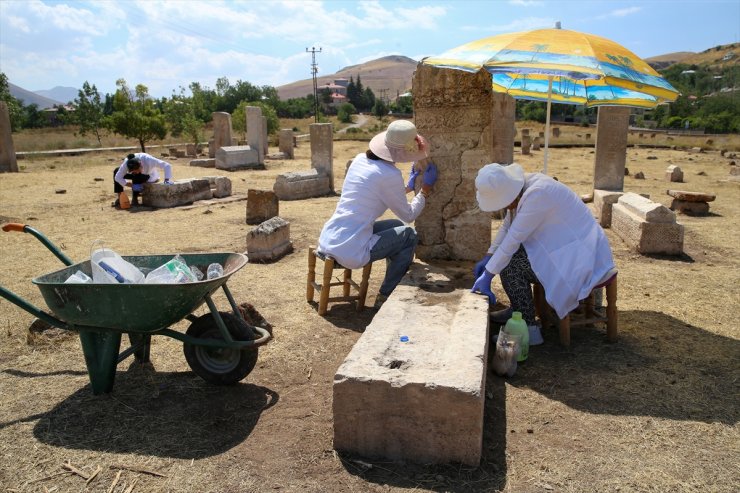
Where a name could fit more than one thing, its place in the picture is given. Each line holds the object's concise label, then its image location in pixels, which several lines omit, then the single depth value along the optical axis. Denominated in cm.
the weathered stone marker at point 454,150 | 504
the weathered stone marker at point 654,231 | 661
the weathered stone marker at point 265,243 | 652
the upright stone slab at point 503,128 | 958
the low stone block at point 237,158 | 1622
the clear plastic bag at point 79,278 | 318
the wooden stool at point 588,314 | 405
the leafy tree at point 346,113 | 5500
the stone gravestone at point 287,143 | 1952
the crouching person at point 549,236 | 377
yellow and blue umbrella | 377
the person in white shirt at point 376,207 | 441
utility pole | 4627
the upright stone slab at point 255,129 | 1683
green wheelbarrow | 312
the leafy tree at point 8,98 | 2459
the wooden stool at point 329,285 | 462
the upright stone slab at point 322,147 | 1237
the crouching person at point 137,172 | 1016
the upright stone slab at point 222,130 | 1831
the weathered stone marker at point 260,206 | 872
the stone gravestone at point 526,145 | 1947
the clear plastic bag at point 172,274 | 338
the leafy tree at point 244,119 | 2609
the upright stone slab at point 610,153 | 942
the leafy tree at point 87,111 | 2938
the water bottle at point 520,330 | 379
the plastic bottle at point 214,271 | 365
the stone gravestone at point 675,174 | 1355
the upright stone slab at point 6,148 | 1505
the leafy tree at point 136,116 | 1909
